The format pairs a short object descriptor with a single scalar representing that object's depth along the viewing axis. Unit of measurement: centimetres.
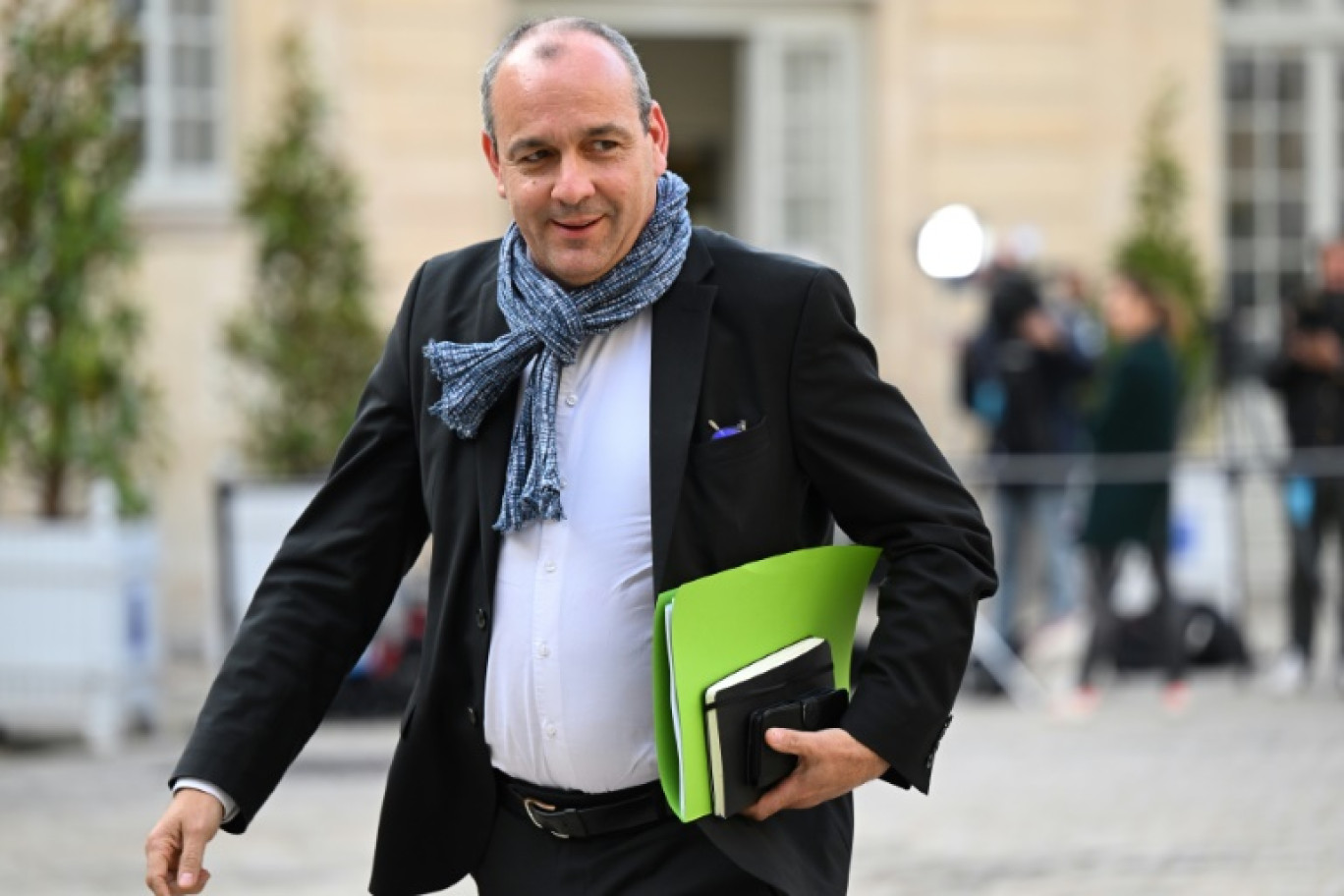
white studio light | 1491
